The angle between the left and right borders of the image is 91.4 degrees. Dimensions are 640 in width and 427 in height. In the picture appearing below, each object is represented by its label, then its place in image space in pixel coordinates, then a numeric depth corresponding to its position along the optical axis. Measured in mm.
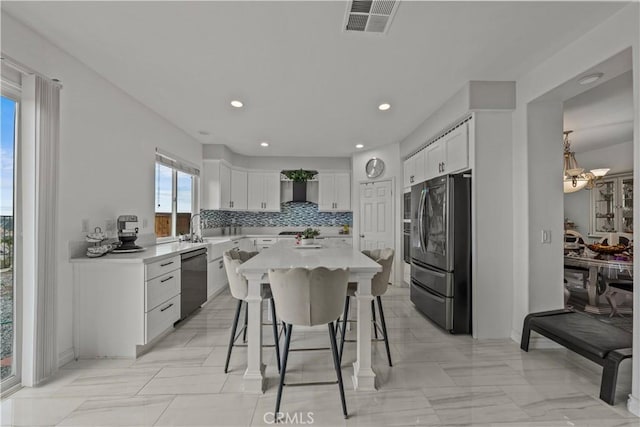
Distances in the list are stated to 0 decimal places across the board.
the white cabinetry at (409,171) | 4898
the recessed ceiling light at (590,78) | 2359
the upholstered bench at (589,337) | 2041
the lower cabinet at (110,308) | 2654
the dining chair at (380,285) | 2482
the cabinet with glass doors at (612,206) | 5754
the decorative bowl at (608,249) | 3748
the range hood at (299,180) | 6660
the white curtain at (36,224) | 2223
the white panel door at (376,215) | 5555
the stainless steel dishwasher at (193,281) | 3525
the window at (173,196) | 4340
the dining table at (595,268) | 3525
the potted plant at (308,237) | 3734
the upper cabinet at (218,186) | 5625
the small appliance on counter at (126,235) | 3119
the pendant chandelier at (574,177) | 4117
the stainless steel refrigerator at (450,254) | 3211
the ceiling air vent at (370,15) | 1922
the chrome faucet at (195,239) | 4641
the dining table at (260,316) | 2168
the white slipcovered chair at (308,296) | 1883
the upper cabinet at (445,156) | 3322
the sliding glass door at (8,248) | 2156
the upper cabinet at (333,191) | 6781
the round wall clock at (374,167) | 5711
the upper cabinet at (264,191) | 6648
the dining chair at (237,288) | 2383
